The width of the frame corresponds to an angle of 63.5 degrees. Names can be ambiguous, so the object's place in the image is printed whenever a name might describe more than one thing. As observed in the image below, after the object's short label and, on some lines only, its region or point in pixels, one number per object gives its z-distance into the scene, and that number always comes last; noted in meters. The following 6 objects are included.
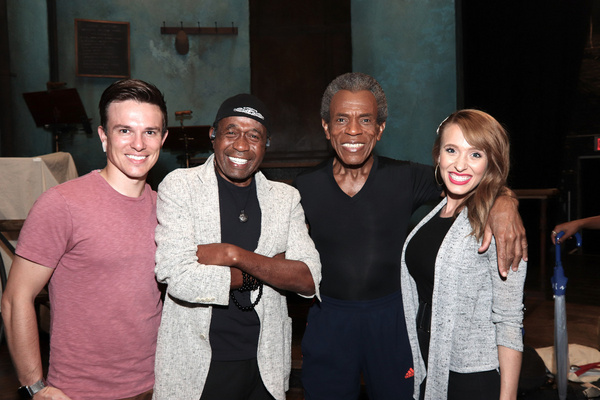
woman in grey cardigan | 1.54
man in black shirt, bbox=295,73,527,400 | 1.91
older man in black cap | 1.53
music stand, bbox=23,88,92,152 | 5.94
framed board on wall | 7.05
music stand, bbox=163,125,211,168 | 6.04
